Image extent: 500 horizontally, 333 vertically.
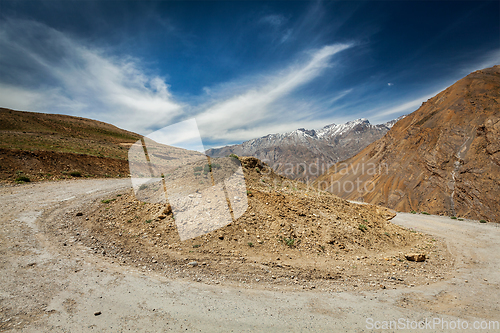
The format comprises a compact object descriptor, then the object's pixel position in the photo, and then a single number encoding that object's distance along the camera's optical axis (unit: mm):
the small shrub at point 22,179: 14172
